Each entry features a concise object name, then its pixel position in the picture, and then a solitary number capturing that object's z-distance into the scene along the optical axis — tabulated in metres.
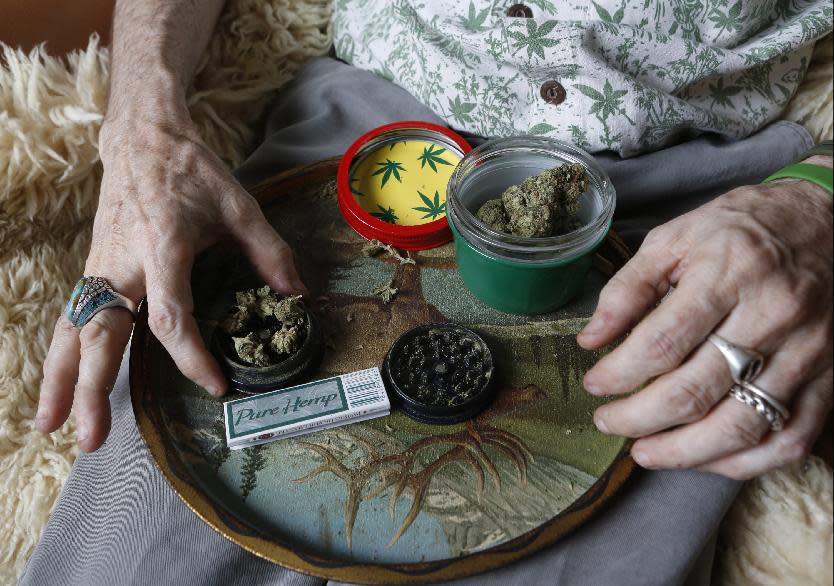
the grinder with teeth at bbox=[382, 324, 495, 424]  0.66
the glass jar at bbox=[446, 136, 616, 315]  0.68
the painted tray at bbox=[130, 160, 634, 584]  0.60
